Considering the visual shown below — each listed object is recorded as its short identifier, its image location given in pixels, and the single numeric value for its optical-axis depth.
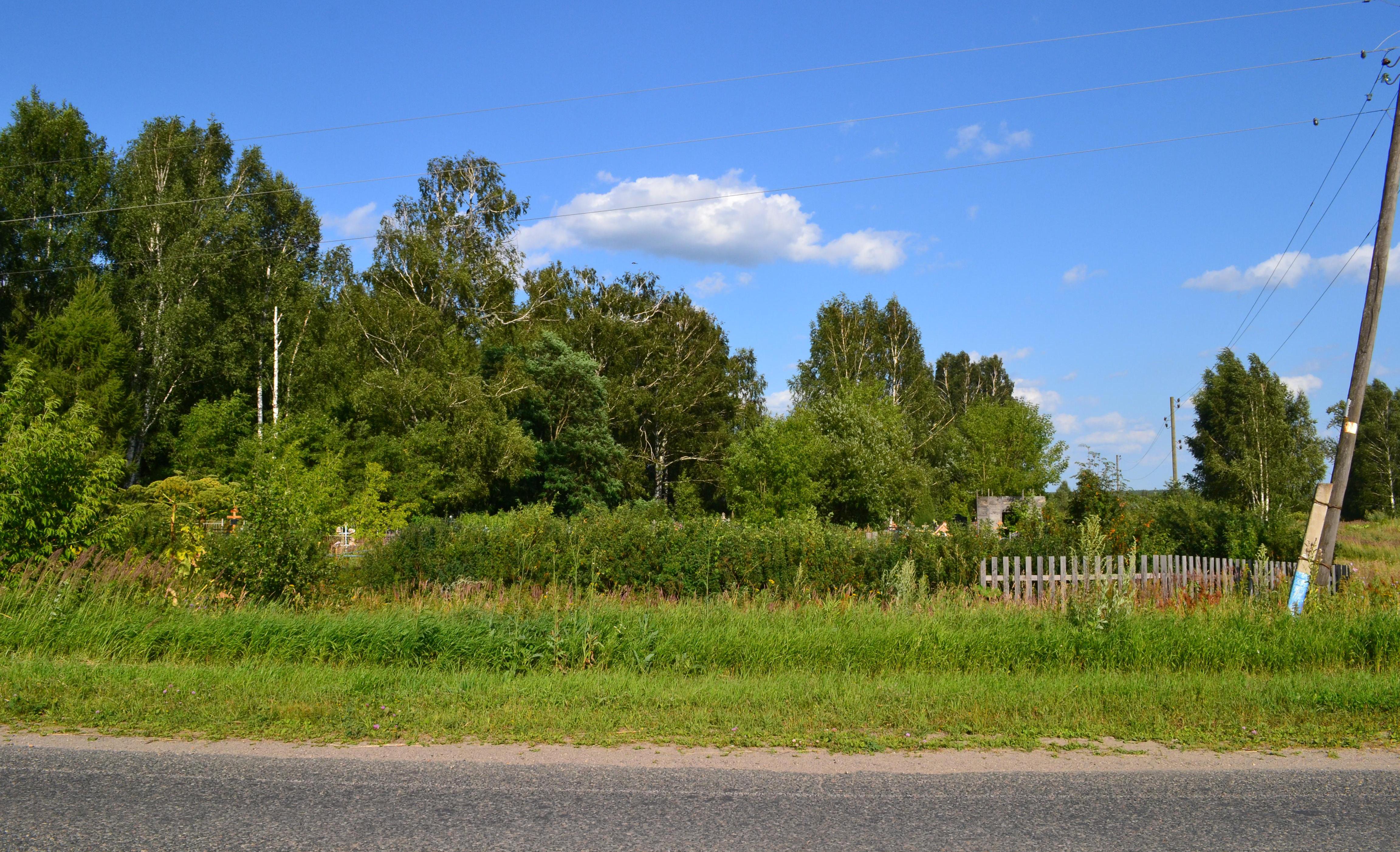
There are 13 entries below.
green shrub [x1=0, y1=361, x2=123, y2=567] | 11.44
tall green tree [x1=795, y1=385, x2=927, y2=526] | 44.72
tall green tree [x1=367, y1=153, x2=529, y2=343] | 42.16
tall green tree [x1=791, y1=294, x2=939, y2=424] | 55.84
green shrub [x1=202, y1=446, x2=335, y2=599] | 11.28
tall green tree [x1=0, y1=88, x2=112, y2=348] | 38.16
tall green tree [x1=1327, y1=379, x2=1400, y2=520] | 71.38
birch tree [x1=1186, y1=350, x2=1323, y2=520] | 51.53
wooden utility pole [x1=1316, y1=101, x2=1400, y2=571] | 12.05
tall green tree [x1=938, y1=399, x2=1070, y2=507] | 58.56
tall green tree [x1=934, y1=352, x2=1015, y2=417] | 83.25
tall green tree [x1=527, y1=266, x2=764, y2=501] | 51.84
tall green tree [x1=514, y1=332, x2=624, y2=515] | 45.59
